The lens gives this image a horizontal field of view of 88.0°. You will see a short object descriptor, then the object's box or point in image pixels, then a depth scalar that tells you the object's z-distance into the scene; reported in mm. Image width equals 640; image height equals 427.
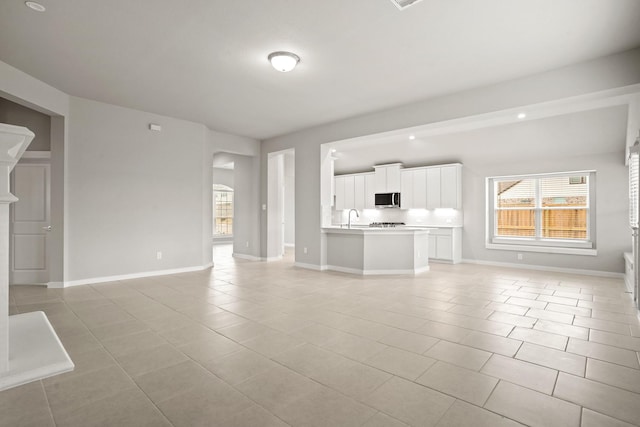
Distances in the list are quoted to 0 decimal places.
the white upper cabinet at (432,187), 8117
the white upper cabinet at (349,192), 10109
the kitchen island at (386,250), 6352
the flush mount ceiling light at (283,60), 3834
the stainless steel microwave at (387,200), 8953
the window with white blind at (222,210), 12422
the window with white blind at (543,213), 6875
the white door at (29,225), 5500
